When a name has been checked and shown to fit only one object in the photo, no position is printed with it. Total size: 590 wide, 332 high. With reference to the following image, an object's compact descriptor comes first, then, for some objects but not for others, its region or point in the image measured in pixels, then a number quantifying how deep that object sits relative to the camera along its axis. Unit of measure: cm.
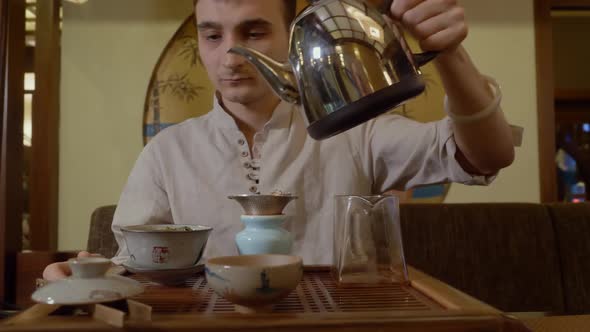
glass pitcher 76
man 98
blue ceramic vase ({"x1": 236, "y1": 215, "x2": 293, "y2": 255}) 74
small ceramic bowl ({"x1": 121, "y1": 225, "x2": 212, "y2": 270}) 63
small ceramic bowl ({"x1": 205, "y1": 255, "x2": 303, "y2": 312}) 50
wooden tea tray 45
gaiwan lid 48
